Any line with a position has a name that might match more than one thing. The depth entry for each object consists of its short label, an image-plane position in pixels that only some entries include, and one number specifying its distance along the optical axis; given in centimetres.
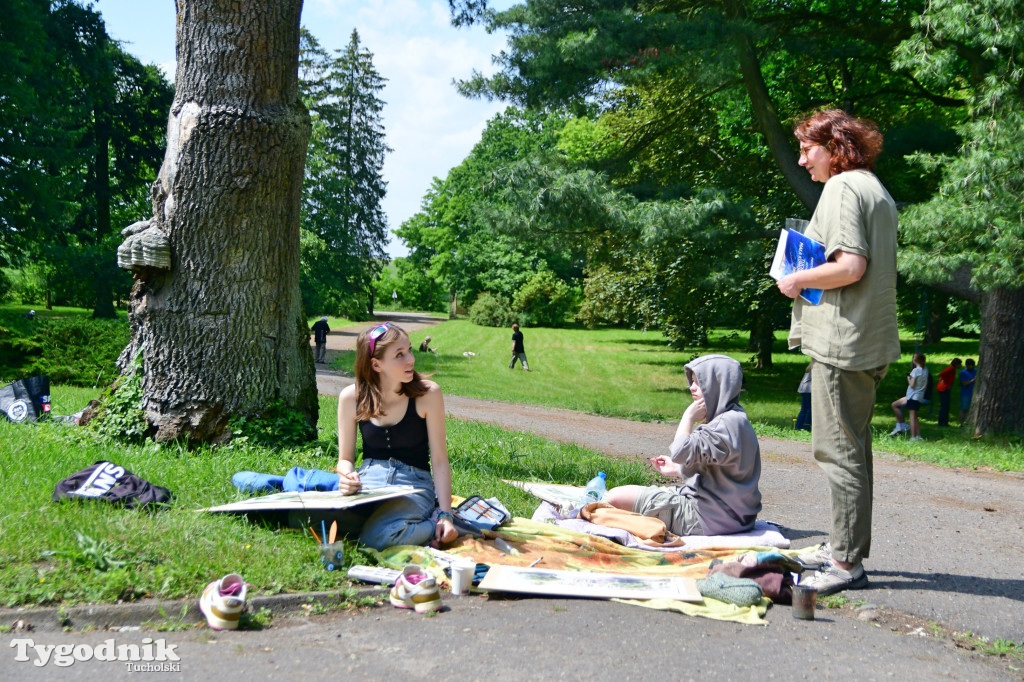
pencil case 532
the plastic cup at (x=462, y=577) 427
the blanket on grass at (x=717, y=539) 536
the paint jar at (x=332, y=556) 447
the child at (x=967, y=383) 1931
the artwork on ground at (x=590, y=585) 423
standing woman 444
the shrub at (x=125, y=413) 700
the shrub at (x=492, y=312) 5712
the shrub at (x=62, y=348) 1667
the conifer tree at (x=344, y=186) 4859
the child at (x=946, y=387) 1905
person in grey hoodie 526
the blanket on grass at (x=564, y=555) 472
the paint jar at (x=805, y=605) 404
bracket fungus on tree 686
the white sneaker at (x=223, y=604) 370
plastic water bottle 664
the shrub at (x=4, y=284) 2917
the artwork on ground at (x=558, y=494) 652
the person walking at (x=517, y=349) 3100
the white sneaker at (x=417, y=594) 402
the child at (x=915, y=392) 1584
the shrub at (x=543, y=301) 5797
